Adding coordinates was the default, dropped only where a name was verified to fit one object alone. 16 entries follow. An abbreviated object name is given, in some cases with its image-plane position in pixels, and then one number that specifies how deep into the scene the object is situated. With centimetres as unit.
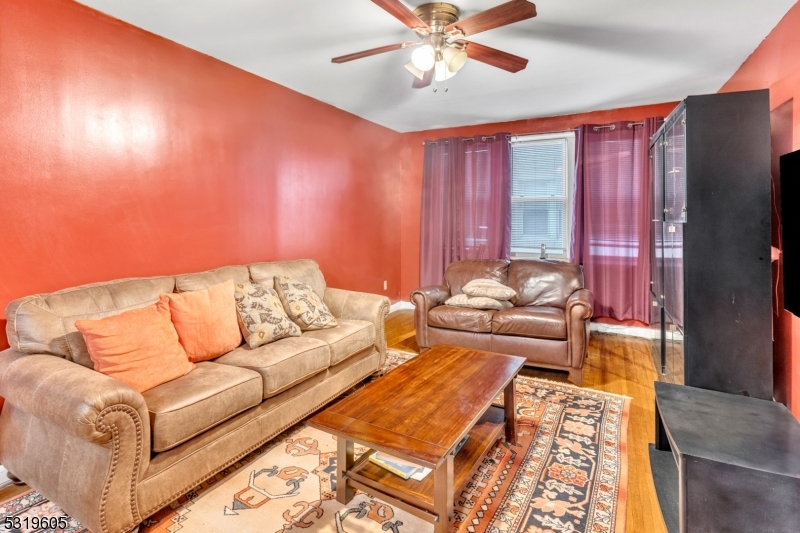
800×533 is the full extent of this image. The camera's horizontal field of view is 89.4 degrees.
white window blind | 461
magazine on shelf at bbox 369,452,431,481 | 168
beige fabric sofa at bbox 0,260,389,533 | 150
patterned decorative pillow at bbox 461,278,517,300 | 369
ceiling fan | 190
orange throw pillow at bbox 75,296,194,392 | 180
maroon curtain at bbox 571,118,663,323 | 412
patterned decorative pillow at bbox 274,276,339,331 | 285
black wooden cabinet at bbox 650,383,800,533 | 138
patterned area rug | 169
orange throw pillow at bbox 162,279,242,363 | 220
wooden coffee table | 148
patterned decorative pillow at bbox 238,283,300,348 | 249
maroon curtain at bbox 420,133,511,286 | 479
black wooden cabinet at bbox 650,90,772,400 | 204
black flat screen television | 173
